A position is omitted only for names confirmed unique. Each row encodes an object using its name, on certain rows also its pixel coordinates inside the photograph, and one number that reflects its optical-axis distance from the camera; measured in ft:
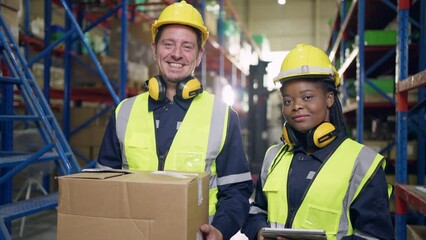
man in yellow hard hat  6.10
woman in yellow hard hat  5.57
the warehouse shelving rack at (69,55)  10.36
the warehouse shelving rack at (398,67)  11.05
